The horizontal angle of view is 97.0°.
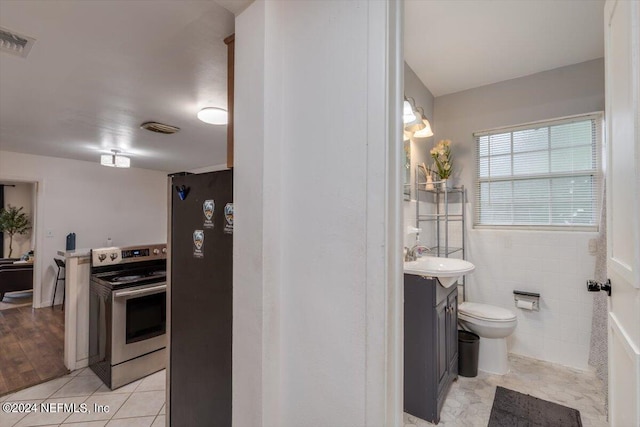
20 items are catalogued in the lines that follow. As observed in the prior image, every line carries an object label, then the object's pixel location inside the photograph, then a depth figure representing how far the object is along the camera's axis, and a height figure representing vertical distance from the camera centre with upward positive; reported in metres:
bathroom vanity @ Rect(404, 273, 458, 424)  1.79 -0.84
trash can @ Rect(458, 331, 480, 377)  2.29 -1.13
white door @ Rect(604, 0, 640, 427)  0.80 +0.04
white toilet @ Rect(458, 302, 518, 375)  2.27 -0.93
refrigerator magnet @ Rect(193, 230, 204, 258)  1.33 -0.13
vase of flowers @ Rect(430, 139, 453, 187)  2.86 +0.59
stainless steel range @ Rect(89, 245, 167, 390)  2.27 -0.86
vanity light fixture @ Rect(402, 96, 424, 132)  2.16 +0.77
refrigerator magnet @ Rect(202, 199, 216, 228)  1.28 +0.02
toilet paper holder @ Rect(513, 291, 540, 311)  2.57 -0.78
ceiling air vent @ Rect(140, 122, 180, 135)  3.08 +0.99
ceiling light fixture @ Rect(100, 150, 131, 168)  3.86 +0.75
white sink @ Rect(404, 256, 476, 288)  1.77 -0.36
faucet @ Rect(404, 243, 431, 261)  2.26 -0.29
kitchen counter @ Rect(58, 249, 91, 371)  2.49 -0.84
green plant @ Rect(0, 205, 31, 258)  5.54 -0.13
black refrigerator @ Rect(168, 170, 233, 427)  1.23 -0.39
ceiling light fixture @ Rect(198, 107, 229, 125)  2.45 +0.88
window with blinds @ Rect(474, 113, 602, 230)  2.51 +0.40
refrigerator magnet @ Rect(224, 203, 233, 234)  1.20 -0.01
